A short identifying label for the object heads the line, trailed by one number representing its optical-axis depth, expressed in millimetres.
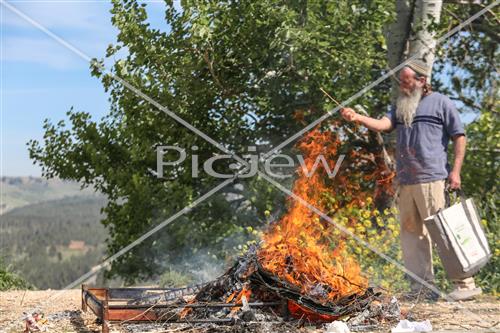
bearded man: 6332
